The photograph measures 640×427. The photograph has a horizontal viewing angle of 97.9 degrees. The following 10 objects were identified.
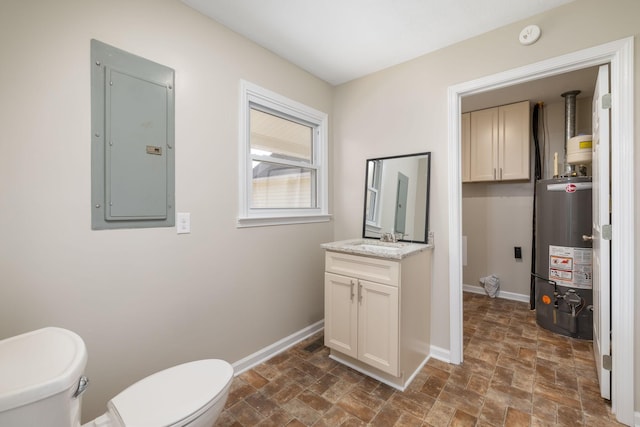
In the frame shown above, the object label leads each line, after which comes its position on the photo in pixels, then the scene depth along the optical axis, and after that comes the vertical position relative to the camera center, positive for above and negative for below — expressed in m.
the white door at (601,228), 1.65 -0.09
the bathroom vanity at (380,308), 1.86 -0.69
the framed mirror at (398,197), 2.32 +0.14
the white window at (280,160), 2.12 +0.46
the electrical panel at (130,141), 1.41 +0.39
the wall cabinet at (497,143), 3.29 +0.87
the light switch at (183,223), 1.72 -0.07
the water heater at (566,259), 2.52 -0.43
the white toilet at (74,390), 0.75 -0.58
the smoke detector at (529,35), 1.81 +1.18
